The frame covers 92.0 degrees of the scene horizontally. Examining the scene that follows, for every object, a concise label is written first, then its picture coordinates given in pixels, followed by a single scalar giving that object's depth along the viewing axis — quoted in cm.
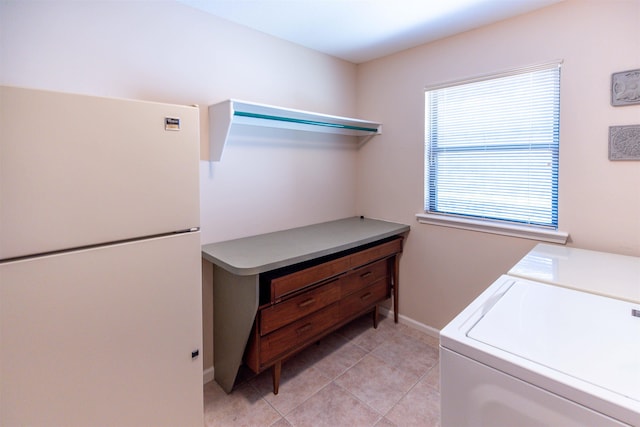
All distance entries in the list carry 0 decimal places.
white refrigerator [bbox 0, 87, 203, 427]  105
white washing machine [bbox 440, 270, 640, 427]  75
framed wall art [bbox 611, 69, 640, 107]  167
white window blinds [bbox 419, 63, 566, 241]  202
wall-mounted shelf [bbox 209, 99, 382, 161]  191
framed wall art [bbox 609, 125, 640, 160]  169
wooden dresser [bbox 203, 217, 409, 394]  178
